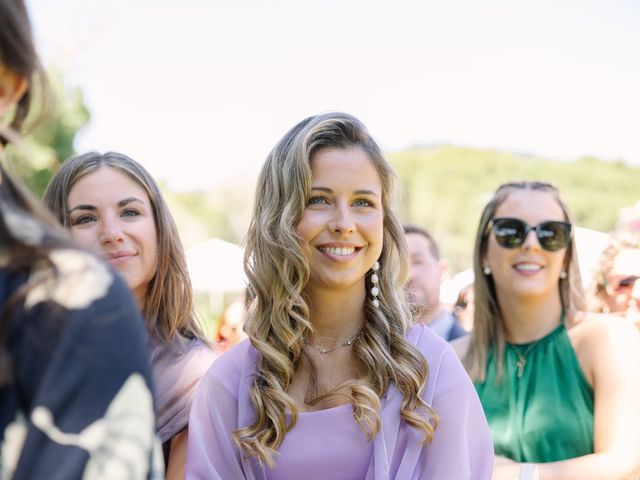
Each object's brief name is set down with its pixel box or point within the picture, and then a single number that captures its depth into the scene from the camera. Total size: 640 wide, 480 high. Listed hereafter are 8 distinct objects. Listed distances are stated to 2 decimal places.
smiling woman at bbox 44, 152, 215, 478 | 3.20
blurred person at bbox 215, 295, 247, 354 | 7.63
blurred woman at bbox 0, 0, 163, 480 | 1.15
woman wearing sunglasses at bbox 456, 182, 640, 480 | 3.66
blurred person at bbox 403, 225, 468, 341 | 6.19
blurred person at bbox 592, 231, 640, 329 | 5.27
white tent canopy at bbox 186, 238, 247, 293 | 10.95
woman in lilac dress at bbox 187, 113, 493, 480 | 2.59
